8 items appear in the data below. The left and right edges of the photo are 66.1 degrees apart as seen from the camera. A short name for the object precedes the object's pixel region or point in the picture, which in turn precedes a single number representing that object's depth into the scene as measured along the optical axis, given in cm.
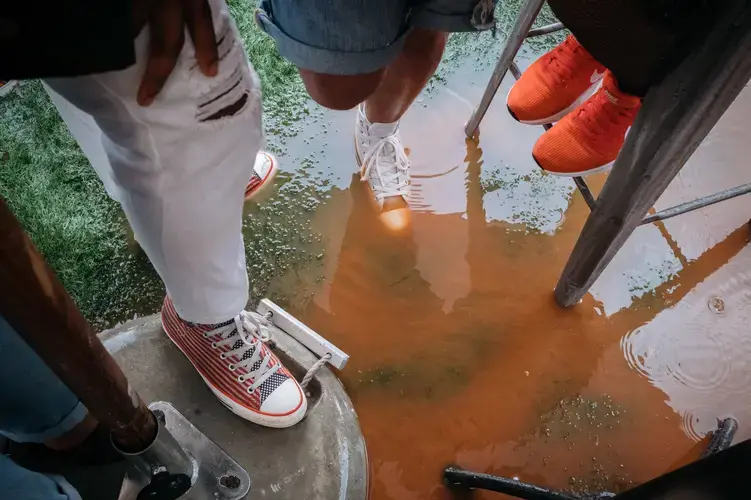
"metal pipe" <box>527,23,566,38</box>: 133
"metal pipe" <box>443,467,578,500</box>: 96
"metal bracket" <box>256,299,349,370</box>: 114
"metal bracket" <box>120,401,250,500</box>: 93
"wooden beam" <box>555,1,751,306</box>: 73
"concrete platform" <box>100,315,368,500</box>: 101
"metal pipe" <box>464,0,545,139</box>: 119
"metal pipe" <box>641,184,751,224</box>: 117
